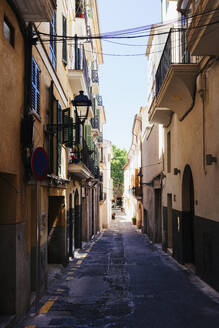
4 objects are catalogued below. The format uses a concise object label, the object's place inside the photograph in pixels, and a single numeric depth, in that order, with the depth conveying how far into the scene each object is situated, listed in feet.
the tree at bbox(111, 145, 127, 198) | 271.08
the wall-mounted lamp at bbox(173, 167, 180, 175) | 47.99
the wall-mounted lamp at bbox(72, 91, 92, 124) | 35.14
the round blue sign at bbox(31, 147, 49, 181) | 20.98
